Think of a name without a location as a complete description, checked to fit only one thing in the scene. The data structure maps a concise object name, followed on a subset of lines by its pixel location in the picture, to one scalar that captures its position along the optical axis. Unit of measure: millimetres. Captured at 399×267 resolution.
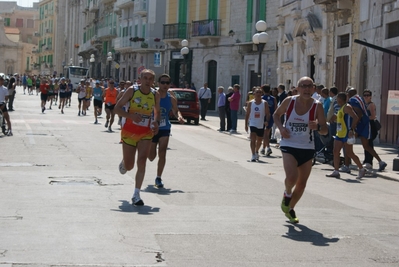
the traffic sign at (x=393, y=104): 18234
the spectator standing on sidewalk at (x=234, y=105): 29766
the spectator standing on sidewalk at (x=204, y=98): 38500
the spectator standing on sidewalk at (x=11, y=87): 36238
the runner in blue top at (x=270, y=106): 20562
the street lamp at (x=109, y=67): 78712
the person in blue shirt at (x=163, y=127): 13125
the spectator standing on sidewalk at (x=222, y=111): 31312
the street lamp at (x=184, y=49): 43228
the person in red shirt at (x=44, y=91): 39969
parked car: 34906
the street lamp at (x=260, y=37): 29688
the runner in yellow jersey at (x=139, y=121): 10945
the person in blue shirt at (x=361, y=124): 16825
